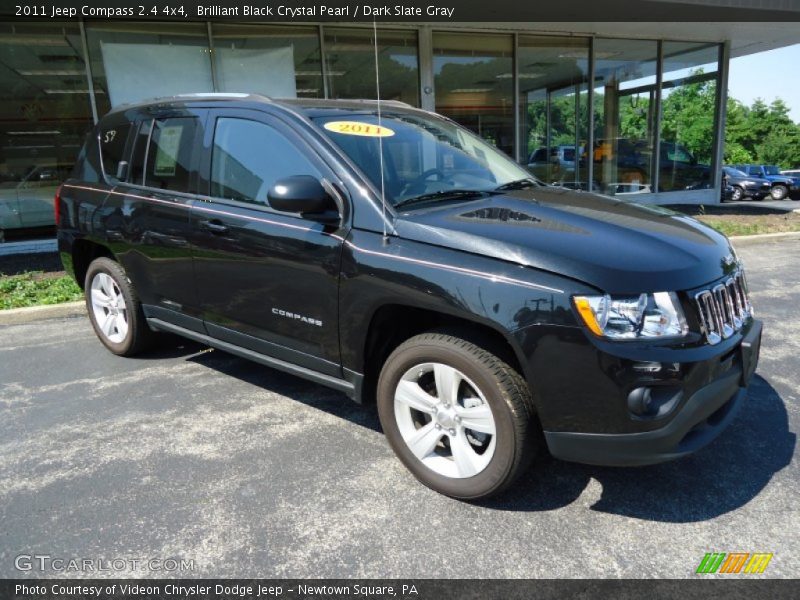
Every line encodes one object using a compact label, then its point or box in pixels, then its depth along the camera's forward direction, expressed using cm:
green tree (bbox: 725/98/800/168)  5381
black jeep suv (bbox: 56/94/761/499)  227
